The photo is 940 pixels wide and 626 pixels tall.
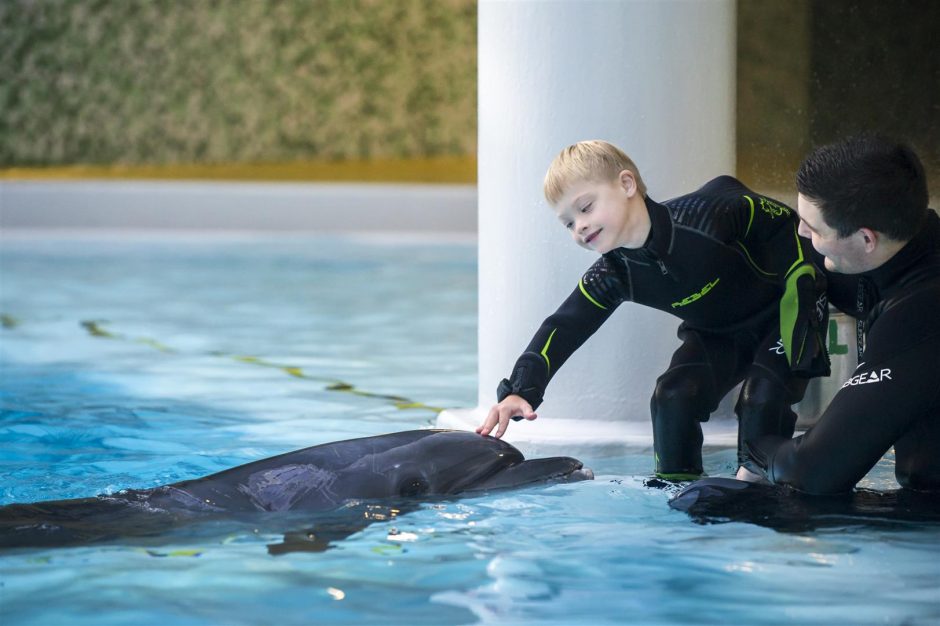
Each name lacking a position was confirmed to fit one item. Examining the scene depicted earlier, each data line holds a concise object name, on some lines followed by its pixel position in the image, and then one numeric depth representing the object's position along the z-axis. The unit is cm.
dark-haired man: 665
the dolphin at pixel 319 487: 700
